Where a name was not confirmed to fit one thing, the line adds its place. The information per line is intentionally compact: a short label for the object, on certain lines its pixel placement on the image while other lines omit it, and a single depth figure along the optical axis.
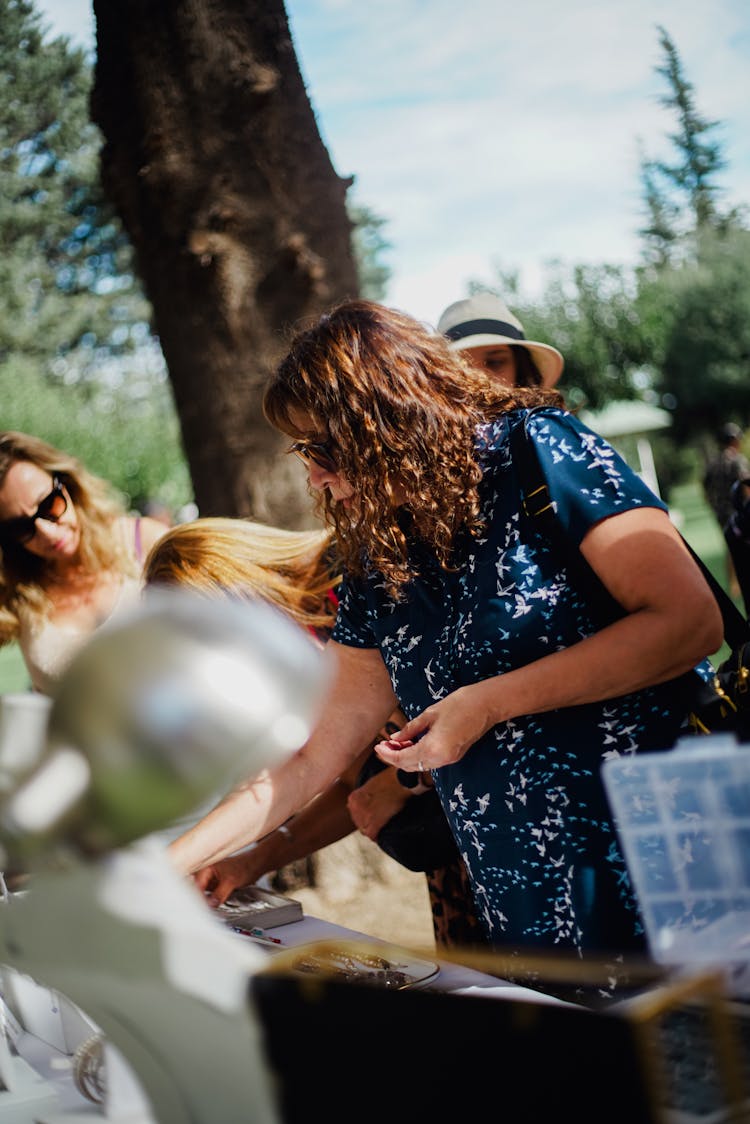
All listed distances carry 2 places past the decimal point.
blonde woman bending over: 2.03
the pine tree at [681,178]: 40.31
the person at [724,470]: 9.06
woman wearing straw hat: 2.96
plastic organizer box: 1.08
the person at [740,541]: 2.33
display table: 1.28
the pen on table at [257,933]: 1.72
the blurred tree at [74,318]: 21.58
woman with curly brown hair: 1.46
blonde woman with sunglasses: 2.94
